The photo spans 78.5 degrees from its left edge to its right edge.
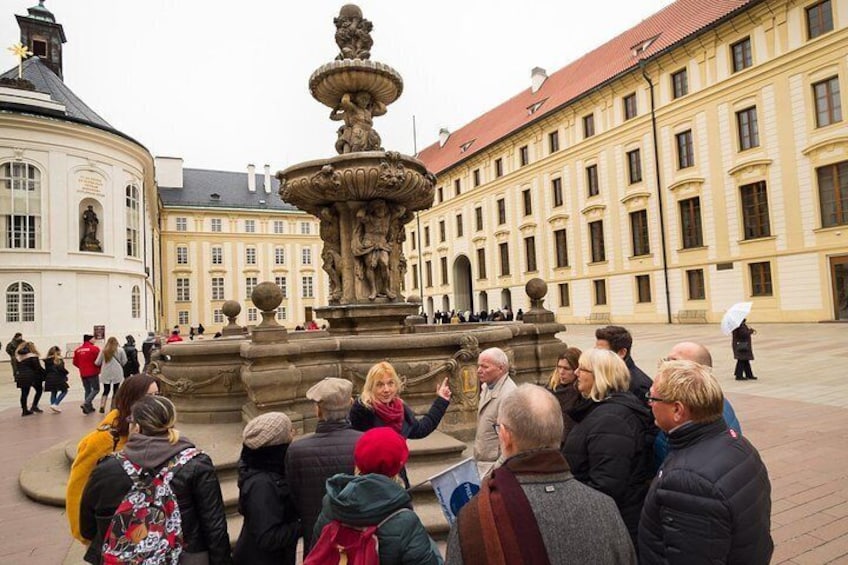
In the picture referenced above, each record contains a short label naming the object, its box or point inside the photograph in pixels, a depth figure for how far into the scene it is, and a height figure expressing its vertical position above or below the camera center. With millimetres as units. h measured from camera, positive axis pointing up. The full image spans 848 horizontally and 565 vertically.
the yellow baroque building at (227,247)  55438 +7772
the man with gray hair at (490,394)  3010 -557
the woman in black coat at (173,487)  2197 -712
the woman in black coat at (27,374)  9453 -836
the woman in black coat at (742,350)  9766 -1170
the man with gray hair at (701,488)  1721 -673
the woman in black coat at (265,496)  2301 -810
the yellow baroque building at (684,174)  21031 +6310
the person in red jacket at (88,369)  9281 -794
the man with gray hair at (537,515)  1444 -615
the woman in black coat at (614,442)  2234 -645
